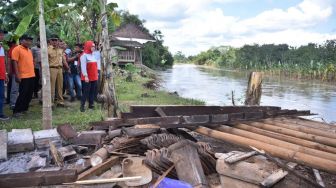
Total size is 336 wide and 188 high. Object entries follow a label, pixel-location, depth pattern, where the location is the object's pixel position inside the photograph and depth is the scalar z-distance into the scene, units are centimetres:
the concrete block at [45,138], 530
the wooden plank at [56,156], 469
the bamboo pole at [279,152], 390
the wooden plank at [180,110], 549
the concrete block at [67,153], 479
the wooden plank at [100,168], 401
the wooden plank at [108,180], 374
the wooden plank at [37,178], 367
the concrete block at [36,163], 448
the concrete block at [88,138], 531
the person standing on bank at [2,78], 721
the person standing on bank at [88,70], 858
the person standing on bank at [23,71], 752
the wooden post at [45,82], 630
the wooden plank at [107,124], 530
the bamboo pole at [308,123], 606
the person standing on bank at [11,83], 797
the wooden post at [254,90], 886
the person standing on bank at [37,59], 902
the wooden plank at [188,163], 378
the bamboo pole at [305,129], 529
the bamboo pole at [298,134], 489
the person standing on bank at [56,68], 888
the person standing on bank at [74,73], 1003
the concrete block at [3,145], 475
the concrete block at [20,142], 509
